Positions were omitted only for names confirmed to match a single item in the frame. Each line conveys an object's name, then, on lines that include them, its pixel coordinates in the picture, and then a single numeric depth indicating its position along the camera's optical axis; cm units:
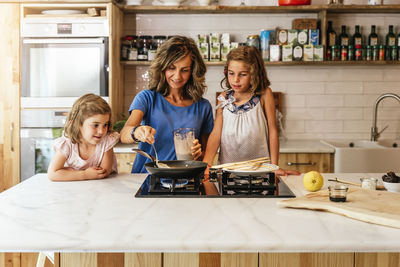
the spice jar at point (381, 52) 402
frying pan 174
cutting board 138
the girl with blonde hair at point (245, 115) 260
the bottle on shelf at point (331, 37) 400
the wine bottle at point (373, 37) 409
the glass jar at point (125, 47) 401
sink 355
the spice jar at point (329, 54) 400
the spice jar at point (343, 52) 399
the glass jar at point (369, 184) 185
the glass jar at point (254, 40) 400
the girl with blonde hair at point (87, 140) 213
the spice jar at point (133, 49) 400
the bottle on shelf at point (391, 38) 405
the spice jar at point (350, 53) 399
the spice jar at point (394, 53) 402
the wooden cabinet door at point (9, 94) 370
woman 230
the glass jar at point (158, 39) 403
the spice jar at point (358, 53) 401
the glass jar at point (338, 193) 156
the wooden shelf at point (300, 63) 396
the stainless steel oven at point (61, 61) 369
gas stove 173
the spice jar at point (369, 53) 402
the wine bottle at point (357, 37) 404
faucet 400
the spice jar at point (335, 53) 398
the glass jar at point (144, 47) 401
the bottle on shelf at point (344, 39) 403
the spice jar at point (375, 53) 402
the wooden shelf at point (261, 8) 389
